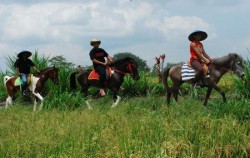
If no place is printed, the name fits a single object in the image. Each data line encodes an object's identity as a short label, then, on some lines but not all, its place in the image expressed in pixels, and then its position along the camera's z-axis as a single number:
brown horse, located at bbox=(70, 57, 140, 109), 14.82
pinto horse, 15.22
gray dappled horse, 13.68
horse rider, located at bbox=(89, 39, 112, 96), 14.50
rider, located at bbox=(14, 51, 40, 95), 15.12
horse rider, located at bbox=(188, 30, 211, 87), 13.52
